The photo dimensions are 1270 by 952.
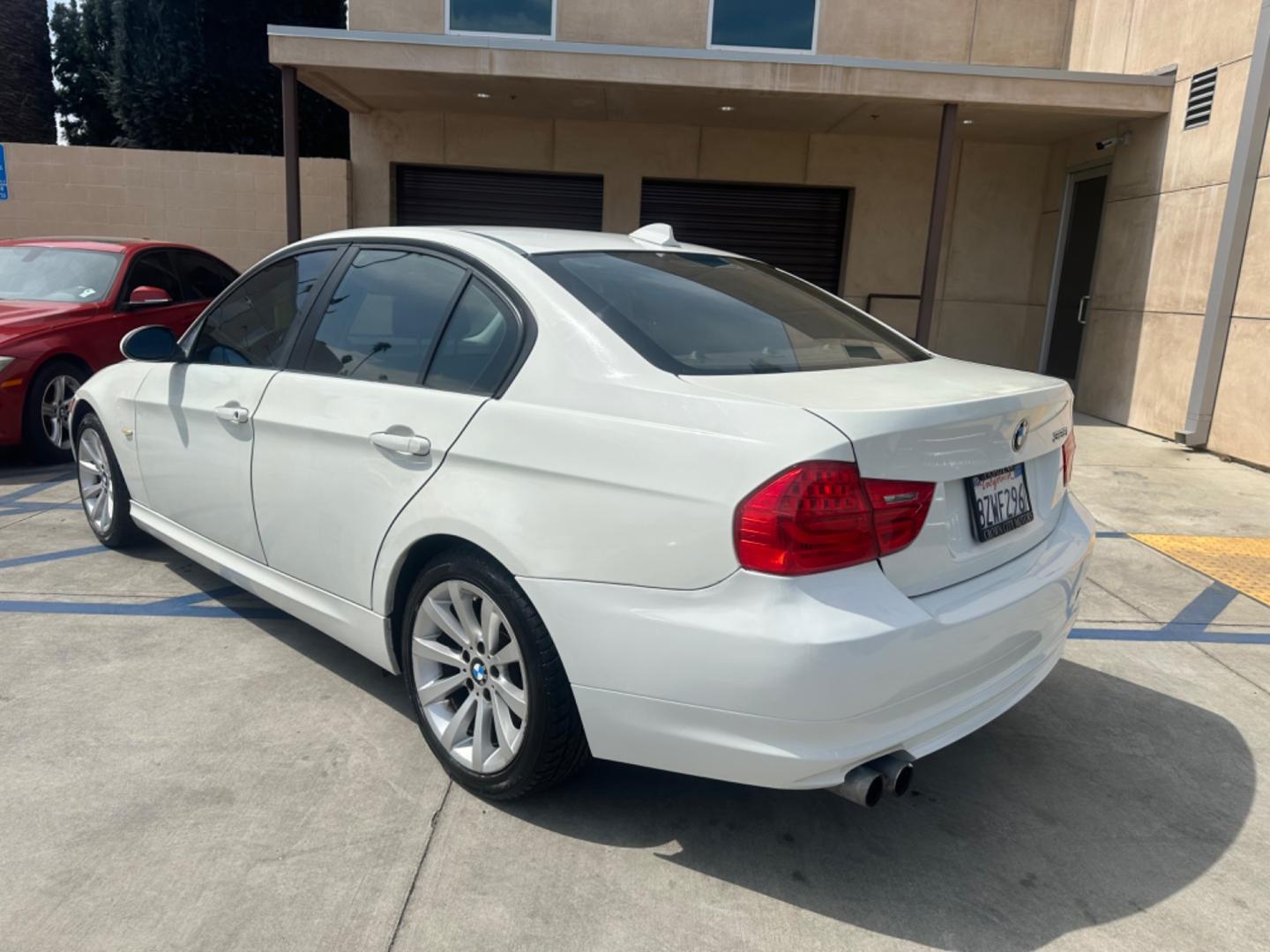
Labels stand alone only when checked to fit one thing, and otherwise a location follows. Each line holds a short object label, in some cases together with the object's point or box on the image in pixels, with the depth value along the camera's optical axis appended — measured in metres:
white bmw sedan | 2.19
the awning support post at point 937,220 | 9.69
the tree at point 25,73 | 21.17
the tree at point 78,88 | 24.23
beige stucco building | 8.78
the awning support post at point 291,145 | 9.64
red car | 6.70
